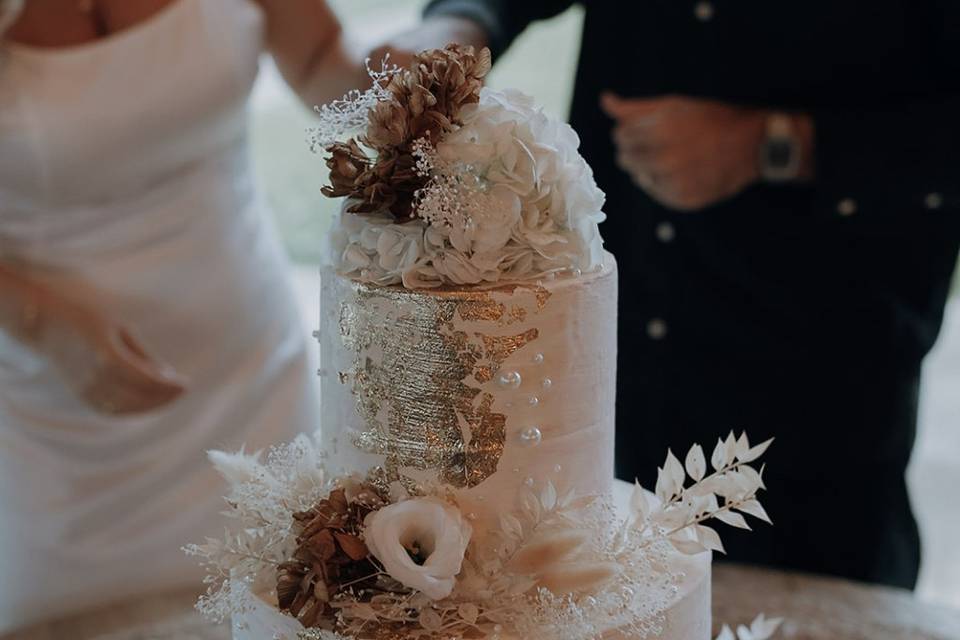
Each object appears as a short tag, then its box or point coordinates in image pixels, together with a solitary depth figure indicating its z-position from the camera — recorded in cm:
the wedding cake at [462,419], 71
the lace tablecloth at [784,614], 124
